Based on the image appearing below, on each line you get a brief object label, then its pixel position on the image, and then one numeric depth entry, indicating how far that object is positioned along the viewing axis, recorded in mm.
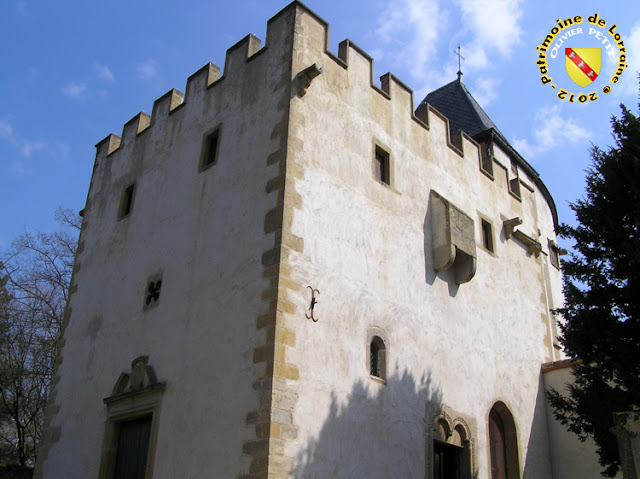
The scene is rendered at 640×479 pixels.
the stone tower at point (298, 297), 9734
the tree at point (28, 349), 20375
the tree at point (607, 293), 9945
